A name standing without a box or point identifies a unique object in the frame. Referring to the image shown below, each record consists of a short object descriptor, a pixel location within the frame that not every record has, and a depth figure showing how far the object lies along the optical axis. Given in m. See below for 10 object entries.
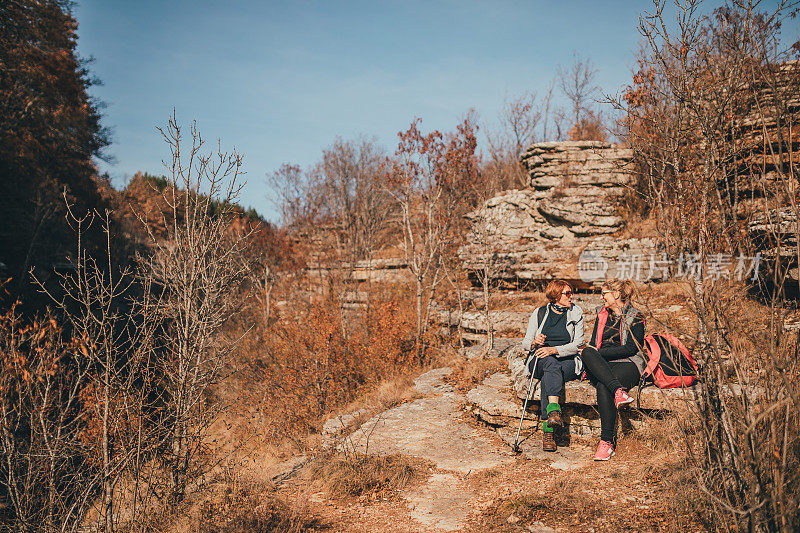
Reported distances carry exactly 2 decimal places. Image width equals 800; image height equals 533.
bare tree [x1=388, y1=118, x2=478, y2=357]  13.15
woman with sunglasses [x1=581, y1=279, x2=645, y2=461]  5.32
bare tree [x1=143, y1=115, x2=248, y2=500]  5.66
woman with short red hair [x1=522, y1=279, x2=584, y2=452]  5.63
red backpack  5.39
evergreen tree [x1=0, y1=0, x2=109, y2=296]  17.42
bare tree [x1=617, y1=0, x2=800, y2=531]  2.92
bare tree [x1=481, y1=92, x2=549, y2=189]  22.44
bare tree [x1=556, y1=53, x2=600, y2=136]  26.09
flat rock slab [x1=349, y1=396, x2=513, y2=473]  6.00
